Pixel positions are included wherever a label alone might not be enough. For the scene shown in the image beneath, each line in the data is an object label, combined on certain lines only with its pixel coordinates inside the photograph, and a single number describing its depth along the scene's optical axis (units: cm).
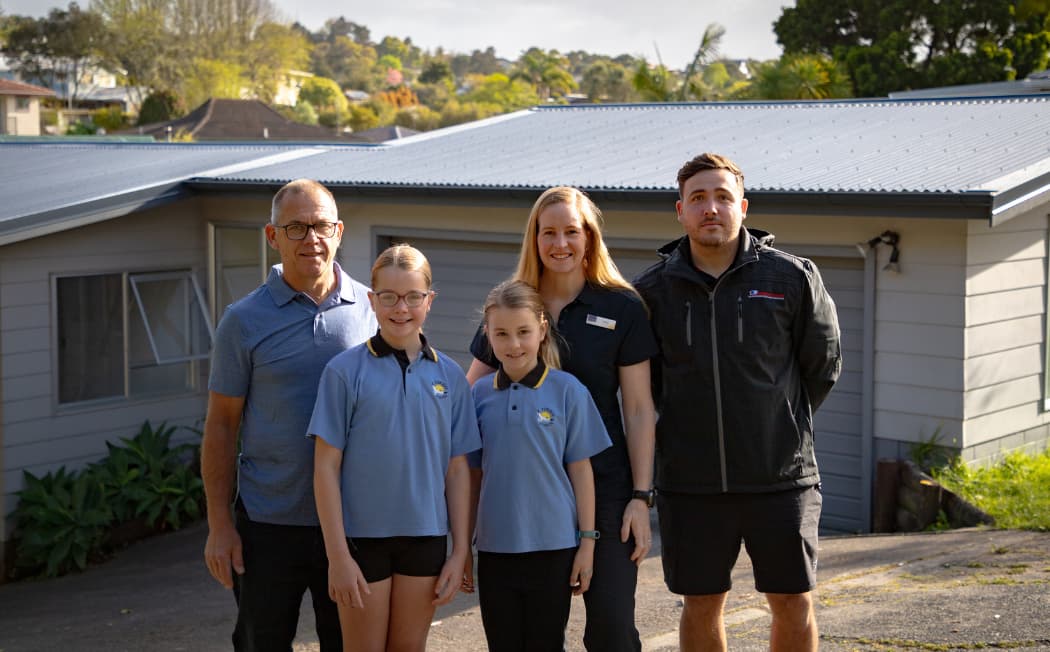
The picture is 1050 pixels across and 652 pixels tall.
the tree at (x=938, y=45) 4097
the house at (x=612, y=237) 902
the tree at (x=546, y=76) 11638
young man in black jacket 423
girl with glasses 392
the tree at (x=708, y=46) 3872
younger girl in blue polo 402
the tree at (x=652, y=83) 3294
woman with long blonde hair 404
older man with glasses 413
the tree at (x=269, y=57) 9644
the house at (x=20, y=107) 4953
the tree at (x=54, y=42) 8919
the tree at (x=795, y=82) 3347
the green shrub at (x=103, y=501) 1116
